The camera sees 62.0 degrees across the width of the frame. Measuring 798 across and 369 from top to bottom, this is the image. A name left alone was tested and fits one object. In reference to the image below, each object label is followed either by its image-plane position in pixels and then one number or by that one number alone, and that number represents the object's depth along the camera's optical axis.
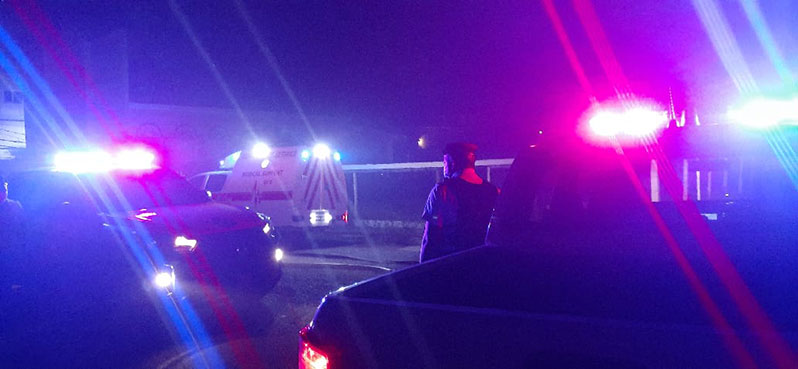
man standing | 4.77
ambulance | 12.70
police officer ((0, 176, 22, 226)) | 6.75
